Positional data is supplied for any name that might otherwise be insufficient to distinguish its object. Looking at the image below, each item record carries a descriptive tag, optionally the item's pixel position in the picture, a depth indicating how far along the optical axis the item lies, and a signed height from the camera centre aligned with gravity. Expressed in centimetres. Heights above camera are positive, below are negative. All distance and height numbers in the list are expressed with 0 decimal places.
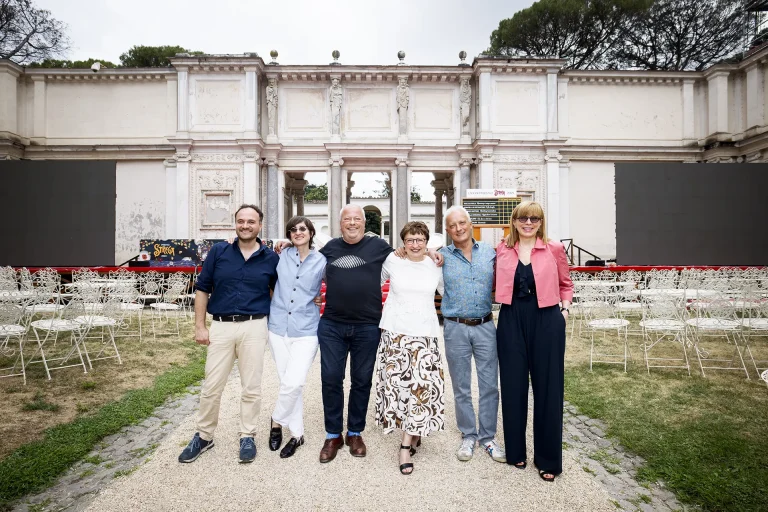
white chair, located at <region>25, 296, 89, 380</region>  552 -88
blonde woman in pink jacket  312 -58
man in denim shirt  339 -56
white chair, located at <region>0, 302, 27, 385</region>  518 -80
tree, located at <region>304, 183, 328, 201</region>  5157 +886
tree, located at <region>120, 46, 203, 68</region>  2606 +1293
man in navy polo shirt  339 -53
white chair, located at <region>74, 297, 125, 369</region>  601 -90
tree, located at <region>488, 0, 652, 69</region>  2355 +1369
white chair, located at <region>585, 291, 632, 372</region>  608 -134
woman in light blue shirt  345 -54
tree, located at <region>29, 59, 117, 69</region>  2388 +1158
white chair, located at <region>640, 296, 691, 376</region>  597 -96
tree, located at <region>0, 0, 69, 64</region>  2328 +1325
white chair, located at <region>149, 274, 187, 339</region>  872 -100
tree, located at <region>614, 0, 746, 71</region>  2294 +1283
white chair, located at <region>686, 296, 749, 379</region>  580 -93
